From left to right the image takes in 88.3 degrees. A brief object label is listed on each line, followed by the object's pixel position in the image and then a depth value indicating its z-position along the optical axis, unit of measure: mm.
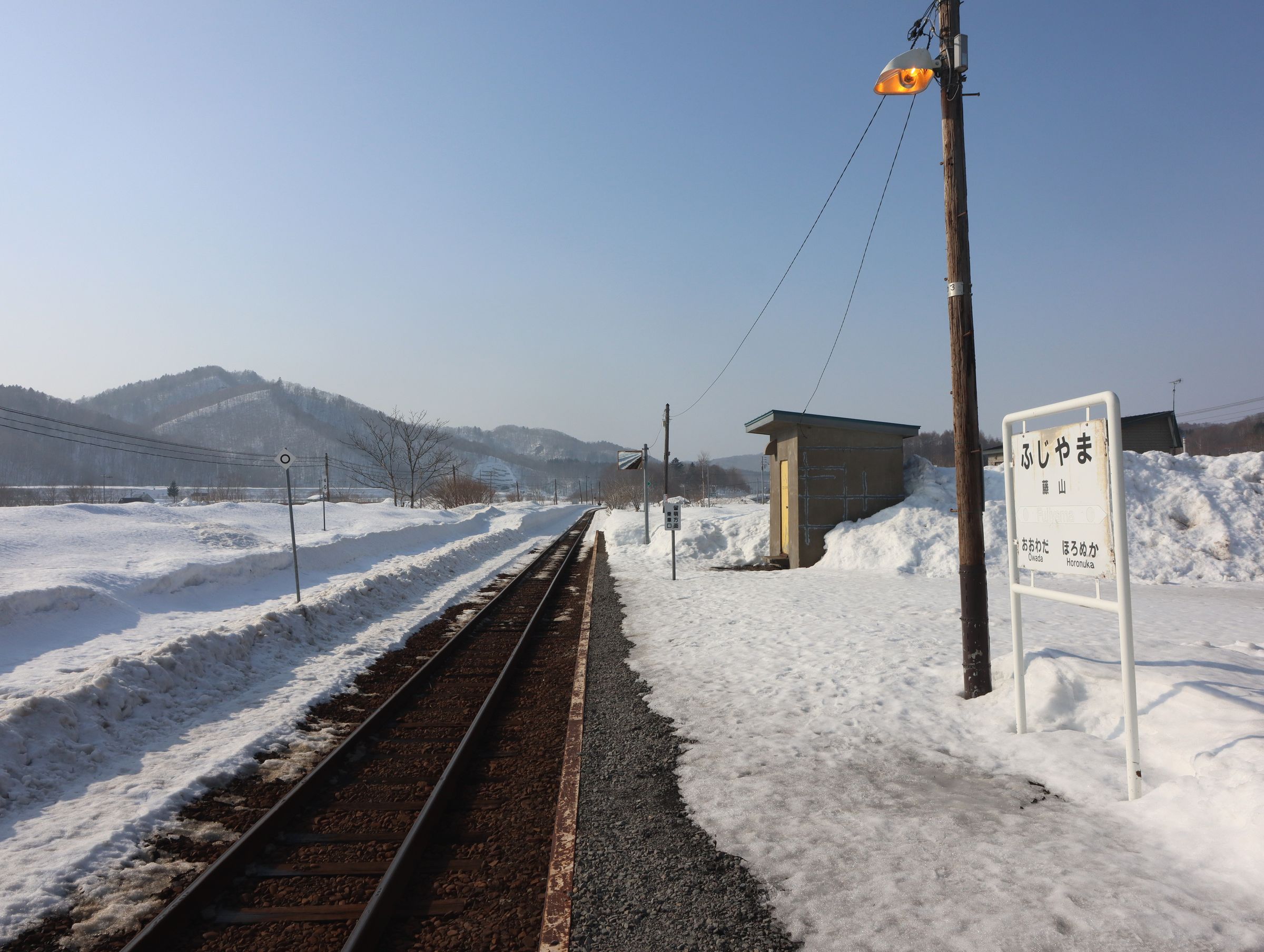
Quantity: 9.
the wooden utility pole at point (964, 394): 6121
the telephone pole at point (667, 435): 28016
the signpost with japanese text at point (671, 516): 15148
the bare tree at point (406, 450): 50156
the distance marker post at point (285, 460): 11784
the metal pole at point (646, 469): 25812
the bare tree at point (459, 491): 64938
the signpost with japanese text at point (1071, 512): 3980
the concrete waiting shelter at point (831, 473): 17016
